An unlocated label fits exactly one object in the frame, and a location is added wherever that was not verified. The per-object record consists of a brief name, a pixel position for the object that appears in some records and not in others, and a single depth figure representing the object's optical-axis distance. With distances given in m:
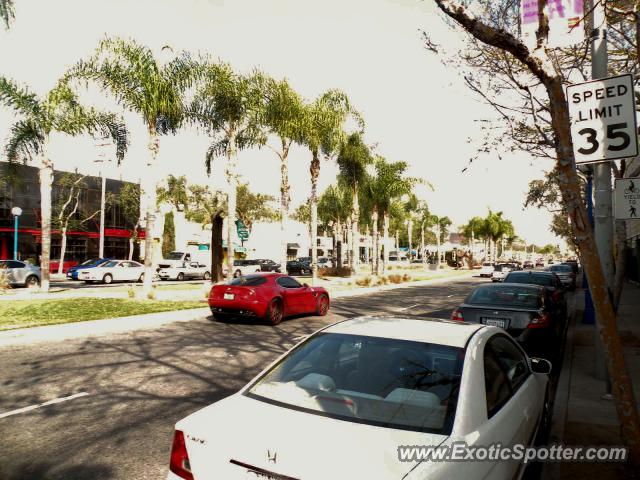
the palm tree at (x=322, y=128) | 26.50
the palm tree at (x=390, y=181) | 39.34
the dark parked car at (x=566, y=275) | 27.81
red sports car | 13.40
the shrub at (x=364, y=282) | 31.31
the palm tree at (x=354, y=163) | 34.88
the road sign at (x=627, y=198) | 7.18
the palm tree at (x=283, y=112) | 23.38
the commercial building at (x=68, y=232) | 40.28
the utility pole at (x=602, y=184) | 7.19
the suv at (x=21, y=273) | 24.10
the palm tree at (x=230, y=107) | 20.66
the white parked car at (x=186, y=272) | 35.22
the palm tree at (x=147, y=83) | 18.41
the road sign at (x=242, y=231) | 34.00
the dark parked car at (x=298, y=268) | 50.31
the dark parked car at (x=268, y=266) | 47.37
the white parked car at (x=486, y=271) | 48.16
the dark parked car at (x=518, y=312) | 8.52
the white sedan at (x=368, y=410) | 2.41
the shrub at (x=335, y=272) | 45.04
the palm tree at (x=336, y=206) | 45.47
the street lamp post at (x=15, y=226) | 36.88
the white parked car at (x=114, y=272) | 30.00
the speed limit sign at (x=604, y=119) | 5.41
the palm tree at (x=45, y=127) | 20.56
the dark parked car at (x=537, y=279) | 15.17
